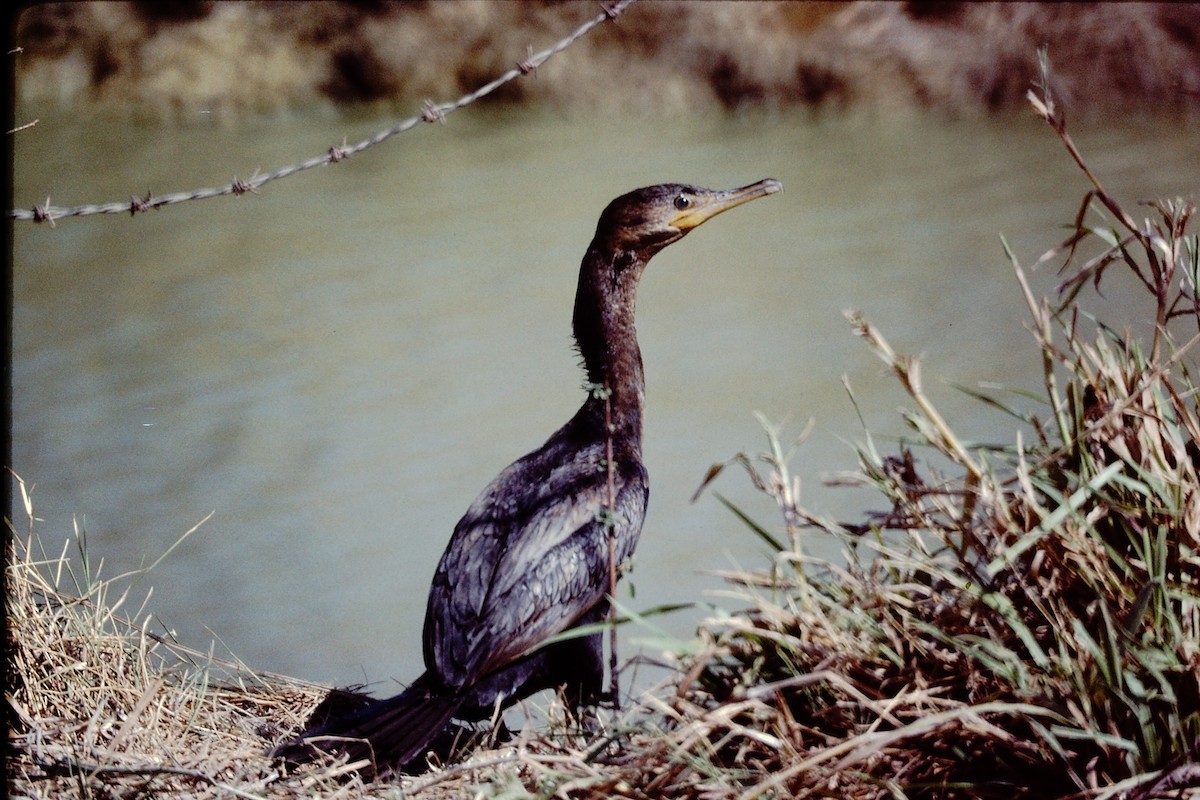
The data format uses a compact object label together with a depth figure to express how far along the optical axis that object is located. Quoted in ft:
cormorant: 8.56
